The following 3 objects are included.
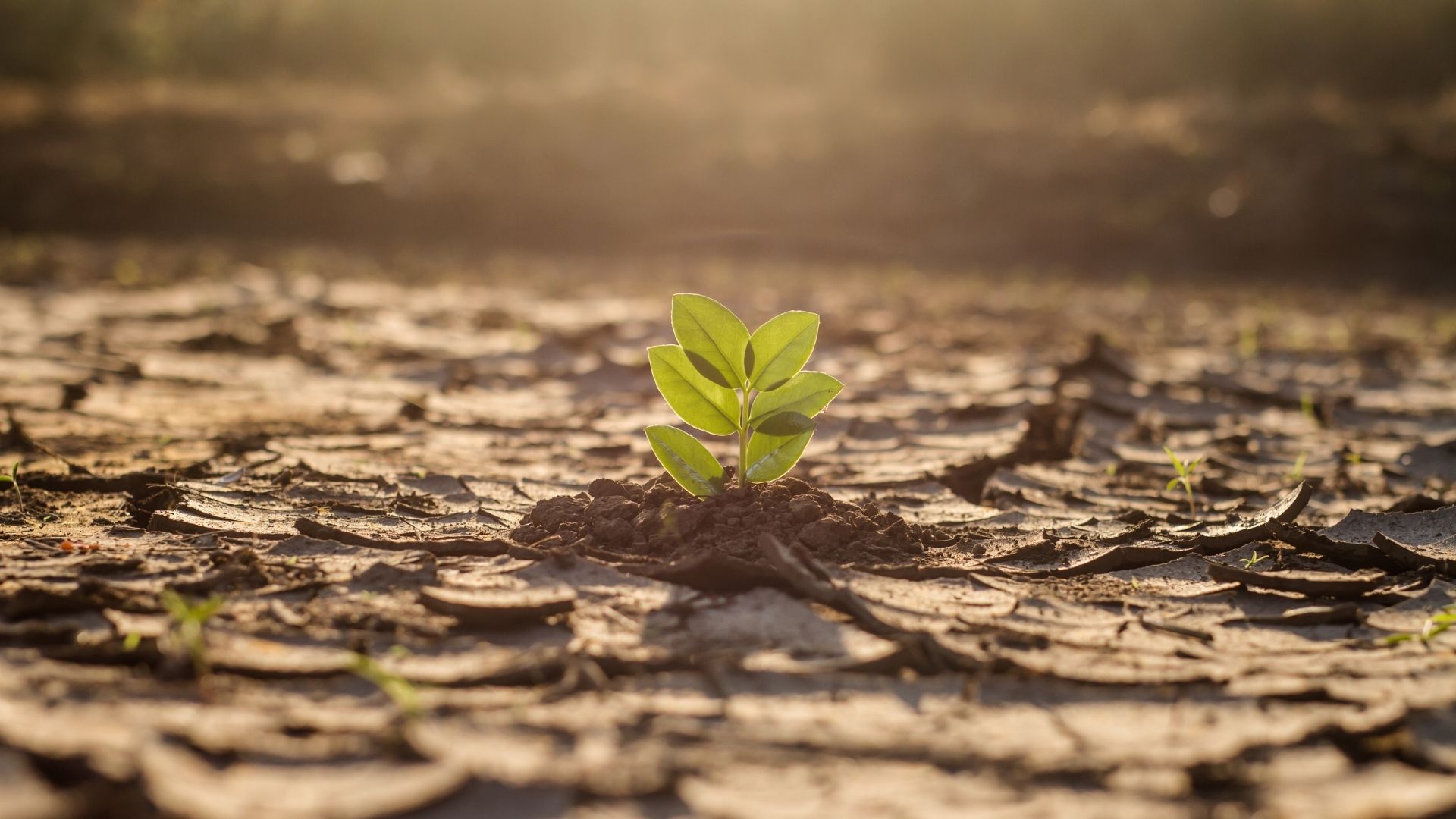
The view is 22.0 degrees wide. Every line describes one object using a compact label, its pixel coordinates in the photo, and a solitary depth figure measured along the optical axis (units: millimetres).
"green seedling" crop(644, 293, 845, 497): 1776
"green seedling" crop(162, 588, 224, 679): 1640
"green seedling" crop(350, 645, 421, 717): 1609
